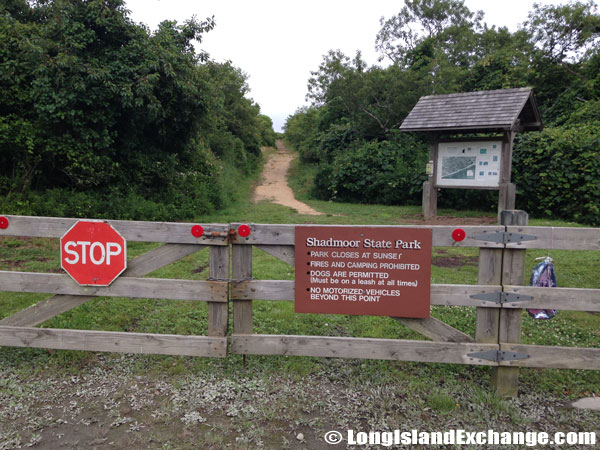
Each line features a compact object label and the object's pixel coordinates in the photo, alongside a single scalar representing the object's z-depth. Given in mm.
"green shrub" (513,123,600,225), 13461
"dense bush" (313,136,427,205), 18719
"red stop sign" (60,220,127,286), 3869
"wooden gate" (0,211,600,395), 3631
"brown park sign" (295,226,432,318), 3678
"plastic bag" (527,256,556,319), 4121
